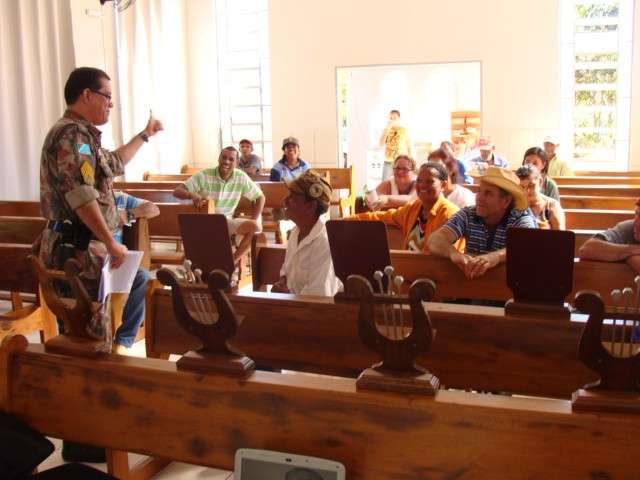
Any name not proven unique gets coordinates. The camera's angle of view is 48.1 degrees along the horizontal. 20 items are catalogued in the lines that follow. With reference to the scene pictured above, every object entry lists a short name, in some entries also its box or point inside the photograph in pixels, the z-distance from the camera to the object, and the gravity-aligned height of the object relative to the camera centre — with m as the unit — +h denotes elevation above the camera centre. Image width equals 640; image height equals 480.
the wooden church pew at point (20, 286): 3.31 -0.58
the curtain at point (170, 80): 10.19 +1.25
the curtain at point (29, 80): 7.89 +0.94
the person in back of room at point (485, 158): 8.23 -0.07
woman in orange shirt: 3.66 -0.30
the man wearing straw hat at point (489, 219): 3.17 -0.30
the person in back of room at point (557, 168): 8.68 -0.22
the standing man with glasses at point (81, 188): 2.69 -0.10
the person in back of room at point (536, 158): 5.71 -0.05
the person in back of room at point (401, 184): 4.93 -0.21
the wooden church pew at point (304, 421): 1.24 -0.50
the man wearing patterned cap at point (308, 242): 3.01 -0.36
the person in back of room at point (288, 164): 7.46 -0.07
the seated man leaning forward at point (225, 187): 5.49 -0.22
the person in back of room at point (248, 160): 9.43 -0.02
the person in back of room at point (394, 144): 9.48 +0.14
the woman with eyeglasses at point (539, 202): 4.14 -0.30
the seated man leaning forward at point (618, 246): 2.73 -0.37
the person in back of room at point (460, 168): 5.57 -0.13
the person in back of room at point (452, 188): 4.55 -0.22
